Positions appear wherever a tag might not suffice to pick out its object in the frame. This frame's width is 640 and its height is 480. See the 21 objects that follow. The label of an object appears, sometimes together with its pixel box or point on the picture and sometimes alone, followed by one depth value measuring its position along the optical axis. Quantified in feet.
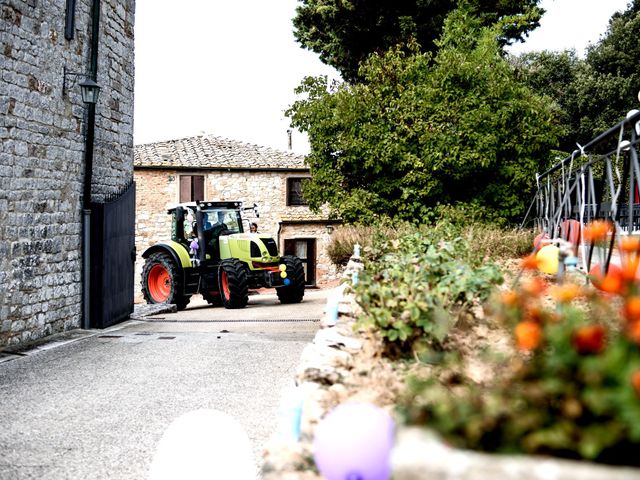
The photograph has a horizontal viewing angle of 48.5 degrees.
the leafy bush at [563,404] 4.79
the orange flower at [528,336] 5.37
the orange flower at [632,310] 5.09
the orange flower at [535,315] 5.89
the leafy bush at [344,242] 41.98
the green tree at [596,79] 89.45
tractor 49.78
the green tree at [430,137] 45.98
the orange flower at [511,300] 6.36
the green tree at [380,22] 61.52
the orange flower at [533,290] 6.55
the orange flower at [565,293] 6.07
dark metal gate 35.06
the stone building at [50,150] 27.63
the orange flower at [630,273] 5.86
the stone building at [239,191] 85.46
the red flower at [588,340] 5.05
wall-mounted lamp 32.30
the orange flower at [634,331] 4.96
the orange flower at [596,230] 8.29
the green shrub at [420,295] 11.68
